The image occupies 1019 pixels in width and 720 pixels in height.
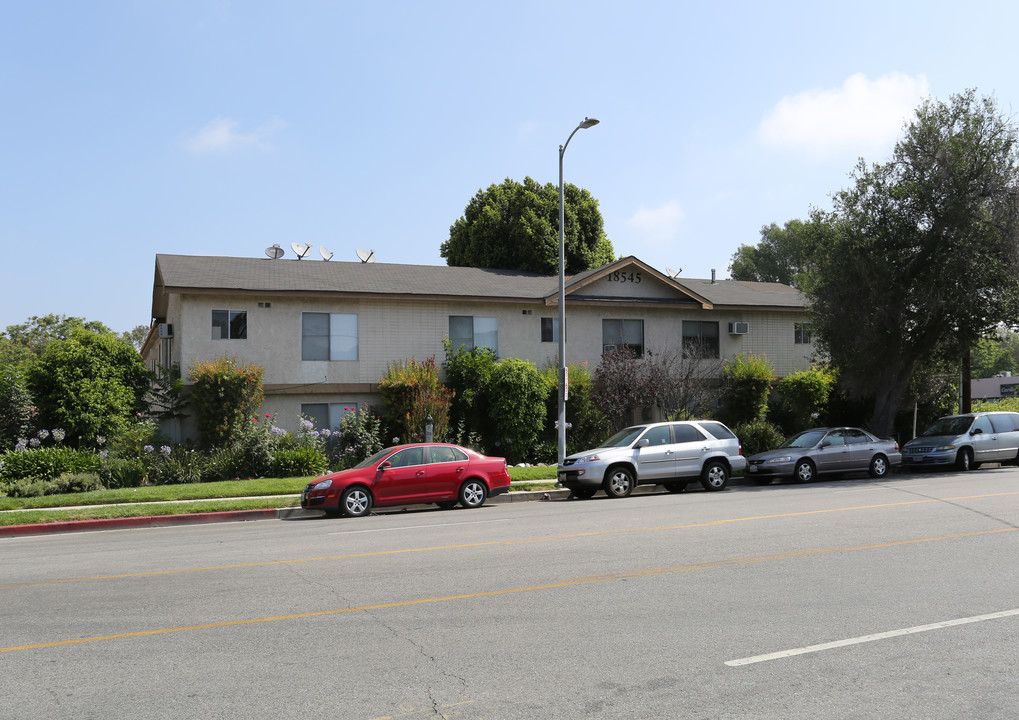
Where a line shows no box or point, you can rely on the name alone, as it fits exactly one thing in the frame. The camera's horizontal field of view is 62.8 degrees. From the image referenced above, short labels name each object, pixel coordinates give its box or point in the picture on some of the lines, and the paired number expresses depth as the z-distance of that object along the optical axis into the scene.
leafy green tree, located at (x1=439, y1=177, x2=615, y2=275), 44.12
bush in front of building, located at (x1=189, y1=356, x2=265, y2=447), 22.36
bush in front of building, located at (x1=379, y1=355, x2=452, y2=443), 23.83
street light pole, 20.45
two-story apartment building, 24.14
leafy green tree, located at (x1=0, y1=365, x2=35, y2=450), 21.78
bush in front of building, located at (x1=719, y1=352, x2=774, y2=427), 27.80
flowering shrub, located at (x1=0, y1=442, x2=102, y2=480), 19.48
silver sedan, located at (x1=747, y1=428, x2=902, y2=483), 20.64
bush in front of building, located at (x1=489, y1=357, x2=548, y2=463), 24.44
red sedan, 15.65
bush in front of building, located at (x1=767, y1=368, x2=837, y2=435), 28.50
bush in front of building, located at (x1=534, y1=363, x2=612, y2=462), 25.56
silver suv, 17.95
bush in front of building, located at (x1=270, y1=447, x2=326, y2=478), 21.41
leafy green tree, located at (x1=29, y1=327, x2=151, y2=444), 21.80
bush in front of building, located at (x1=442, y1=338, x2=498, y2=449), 24.95
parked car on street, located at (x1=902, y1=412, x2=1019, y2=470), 23.30
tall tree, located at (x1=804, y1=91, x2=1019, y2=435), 23.09
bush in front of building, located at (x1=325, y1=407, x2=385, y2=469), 23.09
